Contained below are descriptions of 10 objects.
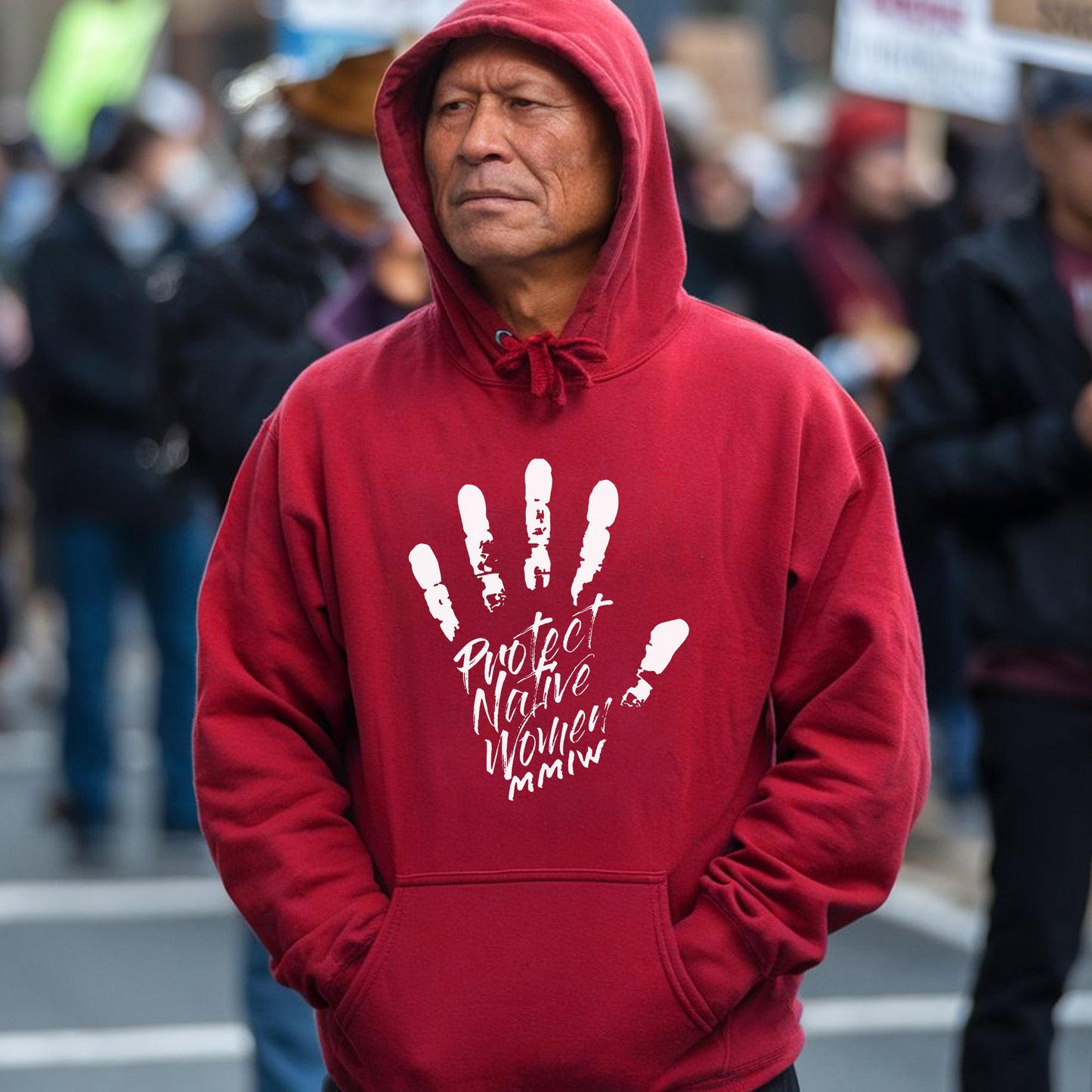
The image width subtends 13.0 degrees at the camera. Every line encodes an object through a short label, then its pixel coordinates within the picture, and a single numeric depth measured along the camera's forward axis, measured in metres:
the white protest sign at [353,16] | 15.41
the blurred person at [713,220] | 20.27
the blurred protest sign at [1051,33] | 9.05
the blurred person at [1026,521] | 8.55
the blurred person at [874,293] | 16.70
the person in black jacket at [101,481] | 16.55
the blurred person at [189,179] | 19.33
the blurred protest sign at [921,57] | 14.12
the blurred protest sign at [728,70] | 29.44
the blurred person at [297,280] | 9.57
